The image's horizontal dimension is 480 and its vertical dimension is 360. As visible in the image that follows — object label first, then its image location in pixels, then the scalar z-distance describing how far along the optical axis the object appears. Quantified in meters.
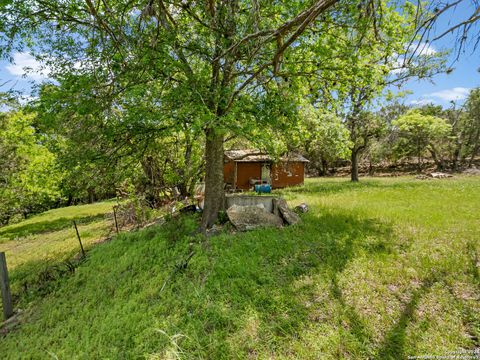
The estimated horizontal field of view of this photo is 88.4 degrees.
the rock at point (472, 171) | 23.43
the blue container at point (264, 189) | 15.71
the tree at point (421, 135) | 20.73
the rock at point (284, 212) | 6.89
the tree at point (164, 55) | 4.89
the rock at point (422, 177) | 21.61
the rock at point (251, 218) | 6.60
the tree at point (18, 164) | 12.20
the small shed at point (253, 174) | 19.12
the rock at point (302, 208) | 8.04
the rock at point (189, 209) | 8.51
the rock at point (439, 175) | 21.38
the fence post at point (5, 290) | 4.92
